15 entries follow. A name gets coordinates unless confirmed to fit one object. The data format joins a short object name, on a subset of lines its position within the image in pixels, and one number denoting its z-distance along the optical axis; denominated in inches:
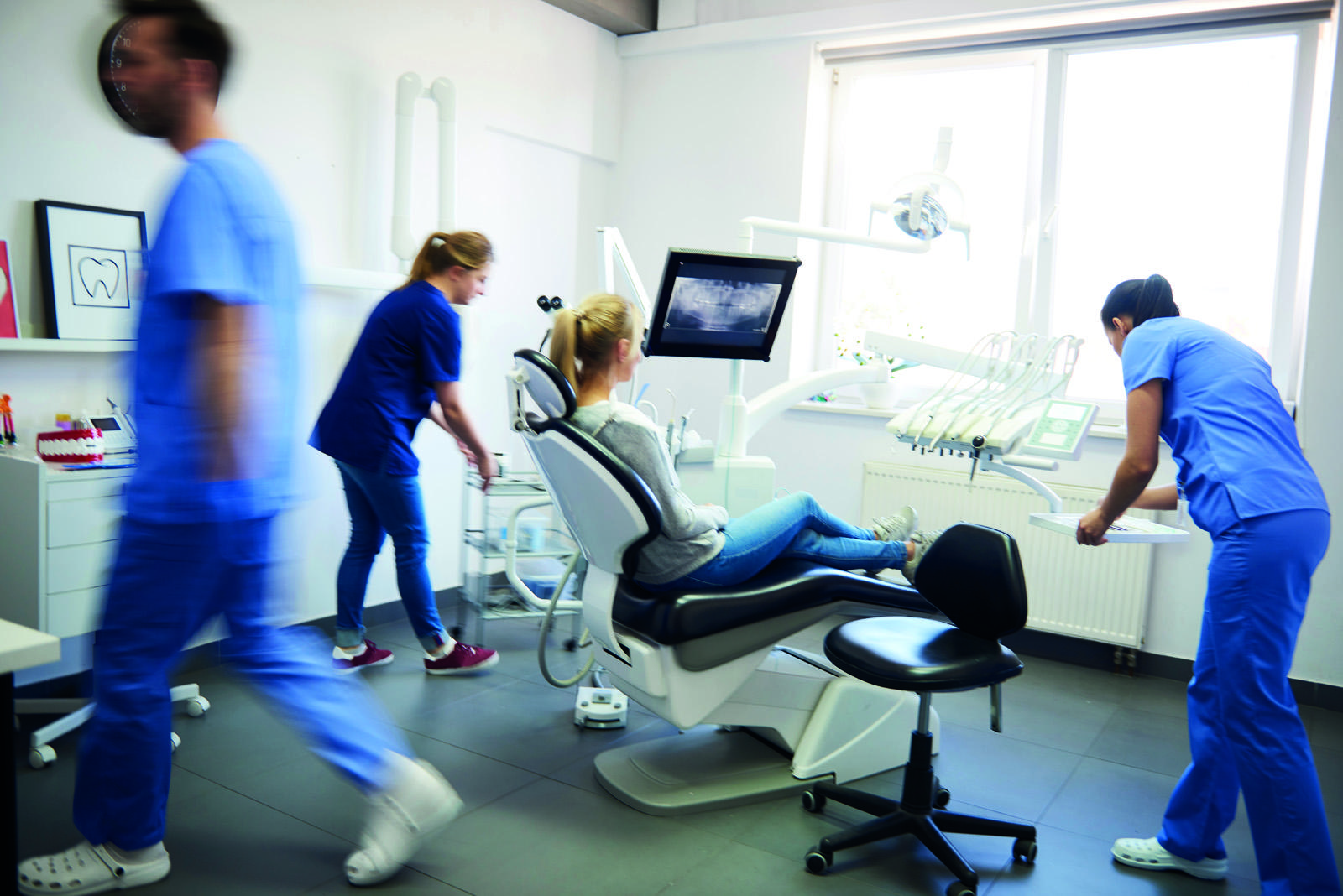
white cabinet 92.6
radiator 137.6
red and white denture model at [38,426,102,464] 97.8
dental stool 76.0
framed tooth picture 102.0
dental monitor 99.1
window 139.6
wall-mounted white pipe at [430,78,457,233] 139.4
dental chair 85.4
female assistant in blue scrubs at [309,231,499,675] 112.7
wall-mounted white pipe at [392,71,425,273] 135.9
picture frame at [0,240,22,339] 98.4
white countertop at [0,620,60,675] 42.9
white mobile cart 127.5
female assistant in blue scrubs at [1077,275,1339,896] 74.2
